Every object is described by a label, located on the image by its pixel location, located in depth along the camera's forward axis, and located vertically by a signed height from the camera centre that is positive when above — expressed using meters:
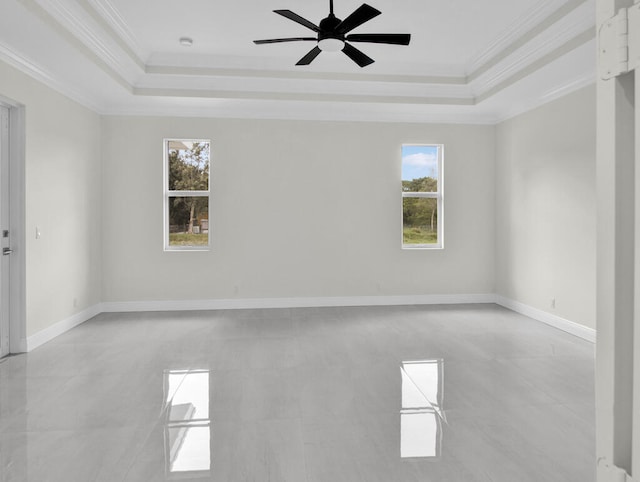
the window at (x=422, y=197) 6.57 +0.60
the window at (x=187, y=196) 6.15 +0.58
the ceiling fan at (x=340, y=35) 3.21 +1.61
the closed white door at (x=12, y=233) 4.05 +0.03
